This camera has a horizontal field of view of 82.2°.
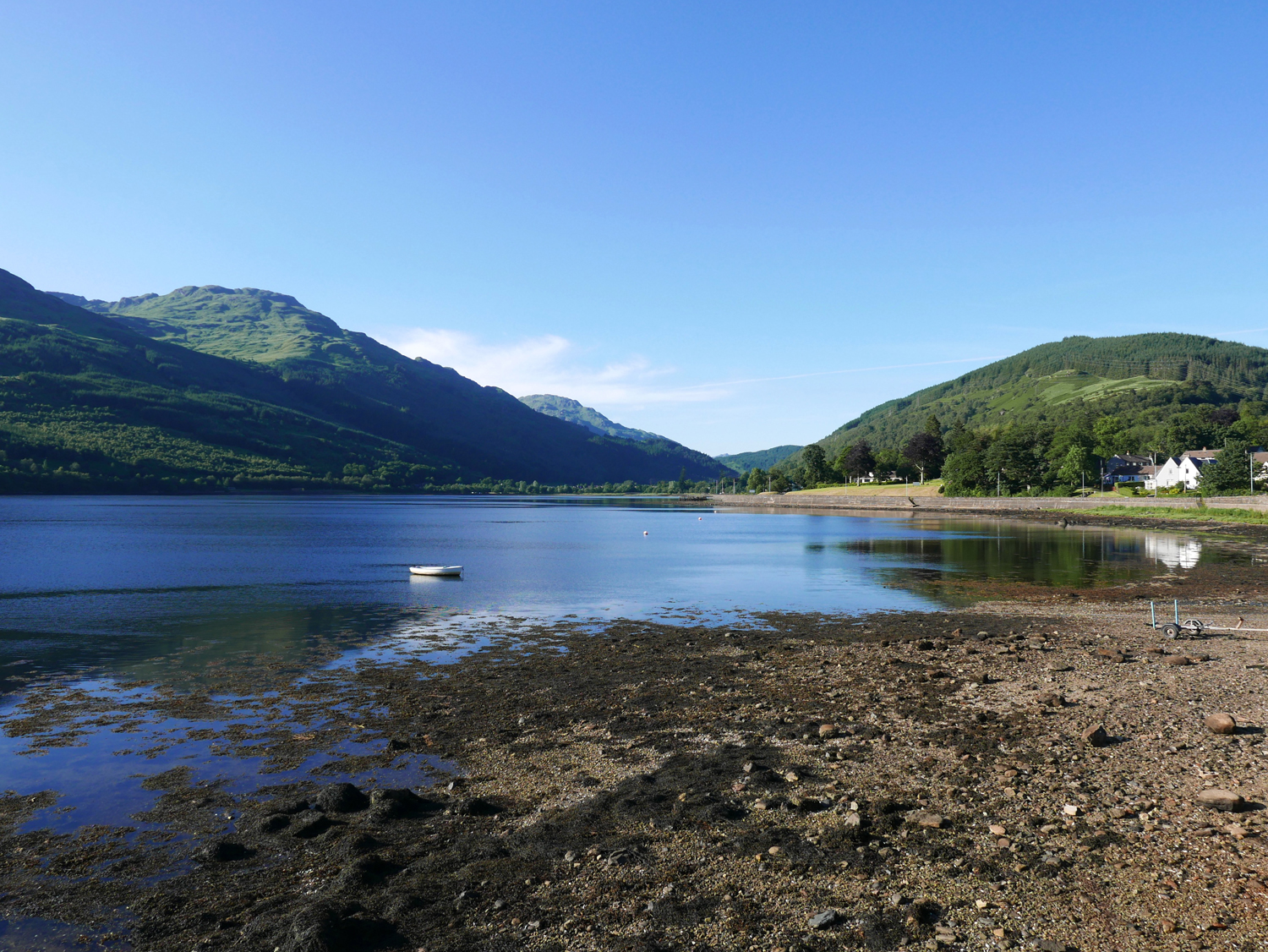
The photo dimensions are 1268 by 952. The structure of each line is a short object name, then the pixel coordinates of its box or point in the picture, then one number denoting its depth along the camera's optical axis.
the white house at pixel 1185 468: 154.12
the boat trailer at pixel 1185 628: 24.21
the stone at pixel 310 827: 10.93
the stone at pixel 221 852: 10.29
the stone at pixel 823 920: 8.16
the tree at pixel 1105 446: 182.62
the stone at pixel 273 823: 11.16
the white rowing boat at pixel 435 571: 49.56
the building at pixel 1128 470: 177.50
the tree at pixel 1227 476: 110.88
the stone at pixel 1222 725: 13.64
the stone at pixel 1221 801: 10.39
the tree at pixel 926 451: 199.25
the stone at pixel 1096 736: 13.50
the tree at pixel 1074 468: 147.12
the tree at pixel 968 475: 160.25
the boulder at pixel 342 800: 11.68
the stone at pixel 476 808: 11.62
